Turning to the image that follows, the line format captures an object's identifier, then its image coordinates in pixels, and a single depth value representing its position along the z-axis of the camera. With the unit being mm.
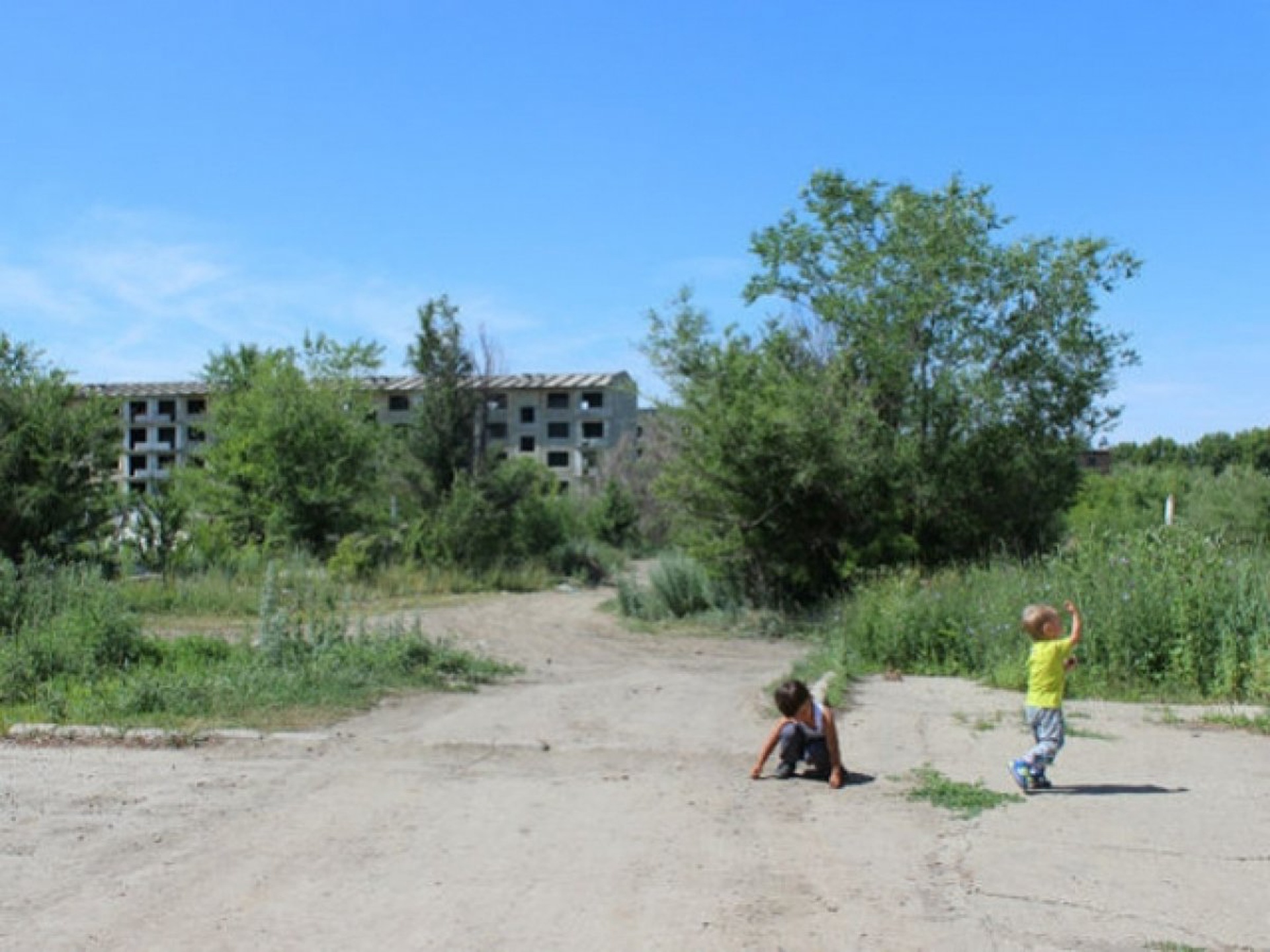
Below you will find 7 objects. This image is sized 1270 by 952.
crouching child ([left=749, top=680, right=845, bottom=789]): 7801
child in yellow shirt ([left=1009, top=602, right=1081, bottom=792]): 7254
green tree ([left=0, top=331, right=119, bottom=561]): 23533
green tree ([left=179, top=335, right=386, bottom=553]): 32219
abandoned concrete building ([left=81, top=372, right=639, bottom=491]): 88812
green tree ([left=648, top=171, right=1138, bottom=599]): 20812
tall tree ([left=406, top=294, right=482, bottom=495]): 33344
